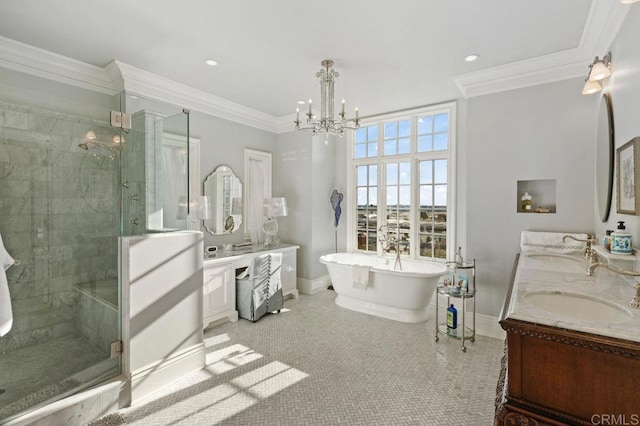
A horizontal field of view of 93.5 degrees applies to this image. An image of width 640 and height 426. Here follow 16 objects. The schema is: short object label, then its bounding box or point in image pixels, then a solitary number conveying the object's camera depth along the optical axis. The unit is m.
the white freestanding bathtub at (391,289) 3.55
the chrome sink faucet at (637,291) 1.16
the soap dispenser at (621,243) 1.69
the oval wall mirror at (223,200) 4.14
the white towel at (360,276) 3.82
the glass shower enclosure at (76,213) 2.37
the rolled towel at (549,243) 2.72
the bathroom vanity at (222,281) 3.42
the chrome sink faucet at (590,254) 1.87
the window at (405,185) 4.28
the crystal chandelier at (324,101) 3.06
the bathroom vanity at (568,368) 0.90
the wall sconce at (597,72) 2.18
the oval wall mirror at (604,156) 2.25
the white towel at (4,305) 1.87
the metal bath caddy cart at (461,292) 3.16
